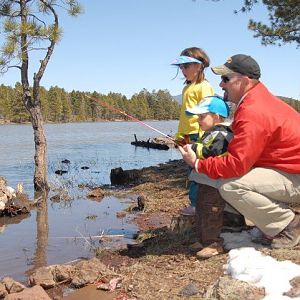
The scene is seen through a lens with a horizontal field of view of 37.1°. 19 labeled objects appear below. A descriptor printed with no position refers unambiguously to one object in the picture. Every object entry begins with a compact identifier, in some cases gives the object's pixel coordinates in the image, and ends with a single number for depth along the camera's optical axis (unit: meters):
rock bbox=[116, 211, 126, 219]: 8.34
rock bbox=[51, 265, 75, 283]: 4.60
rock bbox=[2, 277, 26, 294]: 4.39
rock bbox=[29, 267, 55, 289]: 4.50
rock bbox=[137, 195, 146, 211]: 8.69
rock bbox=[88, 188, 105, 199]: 10.73
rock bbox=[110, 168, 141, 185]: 13.13
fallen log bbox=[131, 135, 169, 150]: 31.54
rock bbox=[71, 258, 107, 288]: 4.40
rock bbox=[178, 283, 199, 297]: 3.64
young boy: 4.26
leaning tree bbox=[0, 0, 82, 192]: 10.97
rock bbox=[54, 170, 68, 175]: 16.29
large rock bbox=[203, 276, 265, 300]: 3.32
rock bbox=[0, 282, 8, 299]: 4.34
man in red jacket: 3.92
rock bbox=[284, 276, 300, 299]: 3.17
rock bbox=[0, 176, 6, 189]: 9.31
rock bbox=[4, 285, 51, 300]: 3.92
